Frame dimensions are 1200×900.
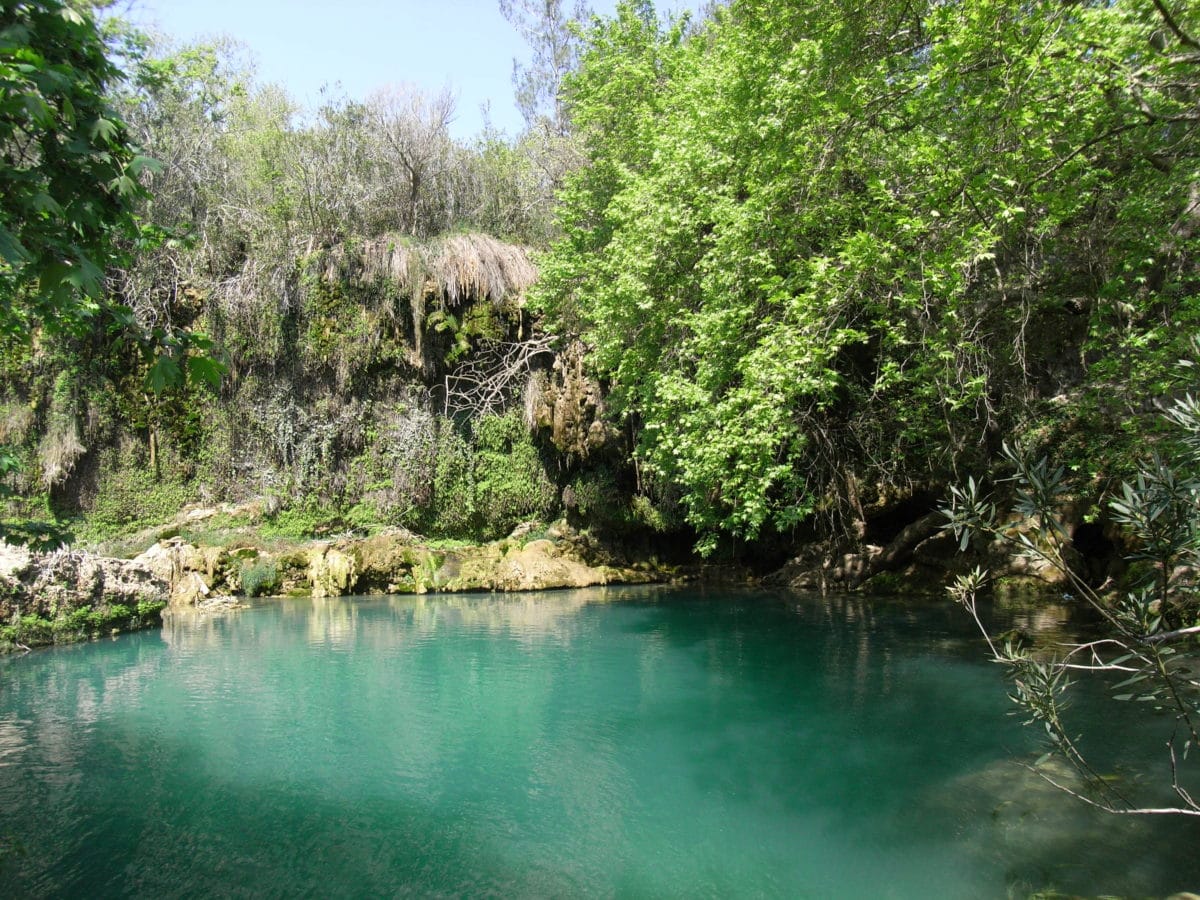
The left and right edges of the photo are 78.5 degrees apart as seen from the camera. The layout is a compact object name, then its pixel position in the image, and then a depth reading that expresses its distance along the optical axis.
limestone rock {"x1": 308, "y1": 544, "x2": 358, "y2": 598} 17.34
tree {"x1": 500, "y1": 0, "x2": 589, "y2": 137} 26.97
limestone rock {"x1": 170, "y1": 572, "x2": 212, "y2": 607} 15.87
